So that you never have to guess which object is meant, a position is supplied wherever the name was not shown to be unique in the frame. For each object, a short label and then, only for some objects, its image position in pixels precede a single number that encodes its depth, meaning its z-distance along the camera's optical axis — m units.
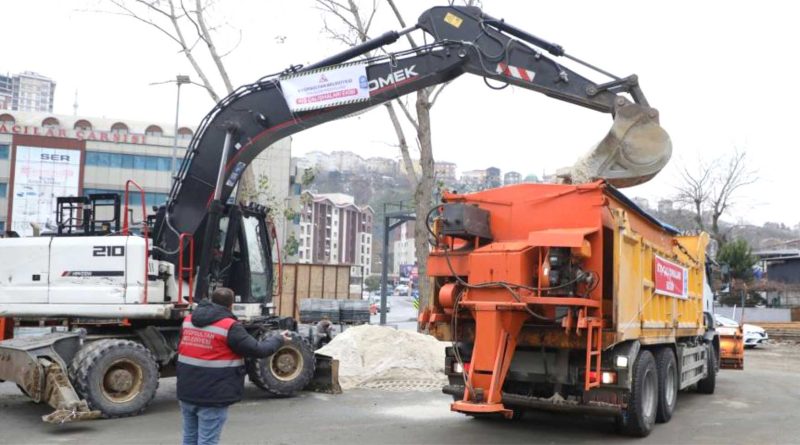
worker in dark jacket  5.80
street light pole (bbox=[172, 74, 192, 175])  23.28
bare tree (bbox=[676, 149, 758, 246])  50.62
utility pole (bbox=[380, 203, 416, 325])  28.39
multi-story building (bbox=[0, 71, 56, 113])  180.25
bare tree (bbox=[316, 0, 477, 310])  19.27
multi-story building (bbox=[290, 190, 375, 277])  138.38
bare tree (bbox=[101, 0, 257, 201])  21.28
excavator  9.80
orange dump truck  7.91
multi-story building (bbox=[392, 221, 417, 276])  158.50
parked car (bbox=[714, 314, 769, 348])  26.83
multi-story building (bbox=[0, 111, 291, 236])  55.22
